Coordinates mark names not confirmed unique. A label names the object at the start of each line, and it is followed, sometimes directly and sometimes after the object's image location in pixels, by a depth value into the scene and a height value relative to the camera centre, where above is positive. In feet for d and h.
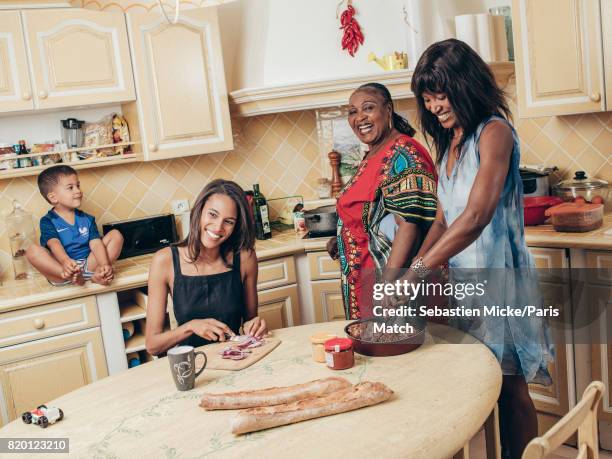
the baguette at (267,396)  5.56 -1.93
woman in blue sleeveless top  6.93 -0.96
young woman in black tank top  7.73 -1.25
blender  11.62 +0.58
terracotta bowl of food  6.36 -1.83
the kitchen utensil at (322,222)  11.85 -1.33
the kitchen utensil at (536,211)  10.48 -1.36
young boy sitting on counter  10.36 -1.11
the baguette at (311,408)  5.17 -1.96
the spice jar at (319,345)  6.42 -1.83
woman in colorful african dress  8.26 -0.81
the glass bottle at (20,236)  11.44 -0.99
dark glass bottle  12.57 -1.23
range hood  11.85 +1.42
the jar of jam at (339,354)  6.14 -1.84
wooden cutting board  6.54 -1.93
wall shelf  10.88 +0.08
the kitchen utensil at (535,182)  11.05 -0.99
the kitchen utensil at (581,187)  10.71 -1.11
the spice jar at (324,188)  13.57 -0.90
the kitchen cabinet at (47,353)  10.07 -2.60
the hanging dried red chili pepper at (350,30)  11.94 +1.76
